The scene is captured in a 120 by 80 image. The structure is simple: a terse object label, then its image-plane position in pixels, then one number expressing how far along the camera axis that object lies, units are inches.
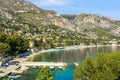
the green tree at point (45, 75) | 812.4
